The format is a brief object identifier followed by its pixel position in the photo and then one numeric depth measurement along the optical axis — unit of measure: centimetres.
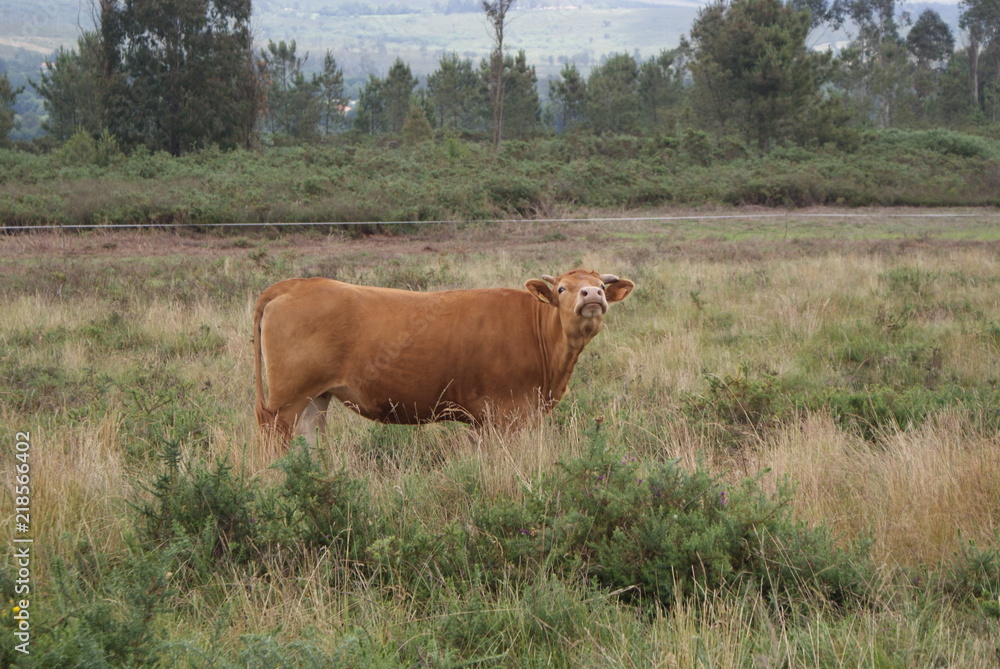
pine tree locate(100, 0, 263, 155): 7500
